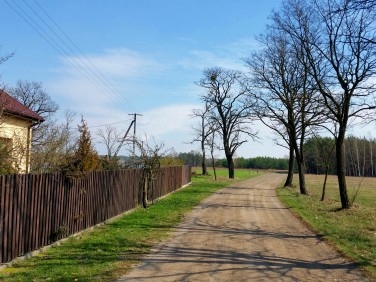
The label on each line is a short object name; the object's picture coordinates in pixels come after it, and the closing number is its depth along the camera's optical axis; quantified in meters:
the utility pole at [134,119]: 46.23
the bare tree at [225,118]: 54.53
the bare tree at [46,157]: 11.12
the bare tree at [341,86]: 18.84
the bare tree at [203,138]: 60.49
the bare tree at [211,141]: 59.57
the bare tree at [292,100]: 29.21
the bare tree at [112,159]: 20.53
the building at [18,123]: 8.42
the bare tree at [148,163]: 19.44
